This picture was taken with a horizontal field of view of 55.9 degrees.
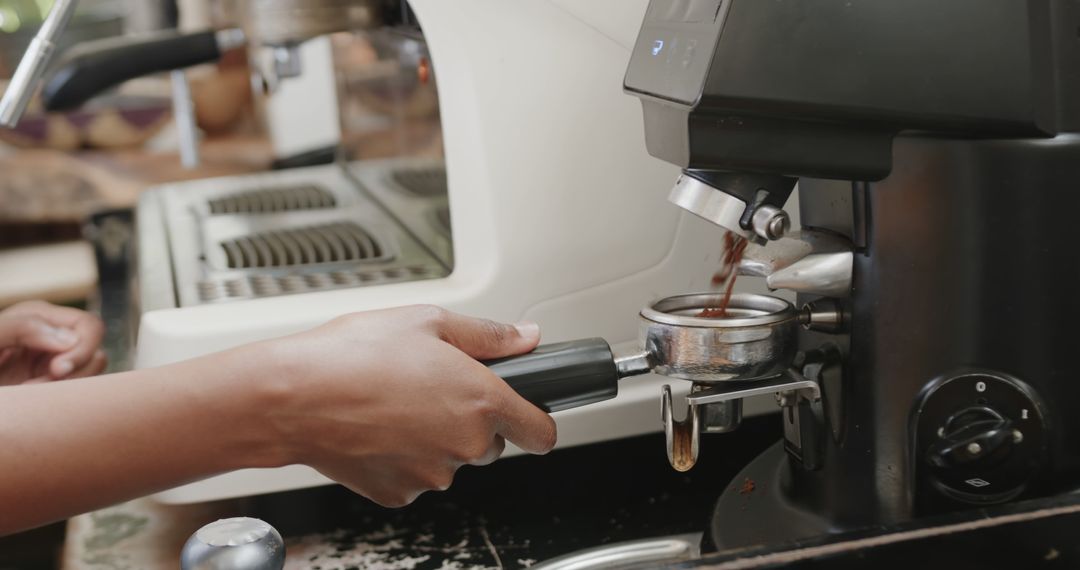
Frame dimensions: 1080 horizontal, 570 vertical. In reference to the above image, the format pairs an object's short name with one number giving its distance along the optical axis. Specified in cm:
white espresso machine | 61
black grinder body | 41
